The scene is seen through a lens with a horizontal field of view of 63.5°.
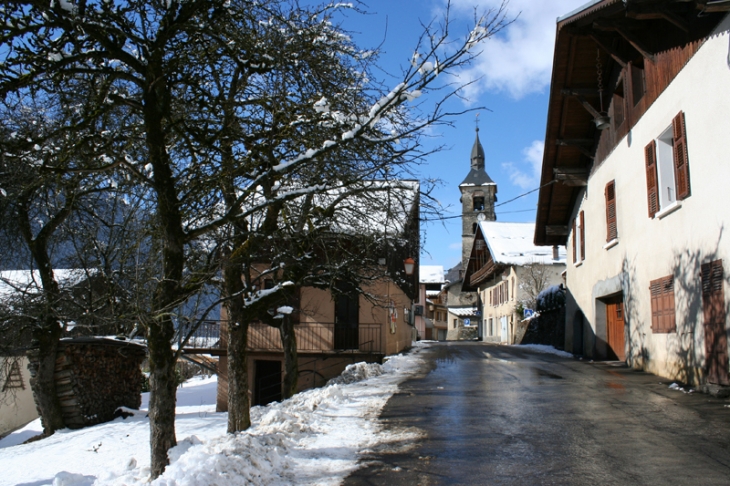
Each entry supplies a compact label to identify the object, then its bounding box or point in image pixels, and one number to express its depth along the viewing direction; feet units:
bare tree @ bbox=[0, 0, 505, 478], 16.48
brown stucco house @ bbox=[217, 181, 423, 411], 65.92
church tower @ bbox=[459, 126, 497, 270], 246.88
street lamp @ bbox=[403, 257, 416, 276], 63.86
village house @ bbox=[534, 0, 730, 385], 31.27
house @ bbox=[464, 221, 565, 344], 126.41
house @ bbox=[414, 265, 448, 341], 257.34
